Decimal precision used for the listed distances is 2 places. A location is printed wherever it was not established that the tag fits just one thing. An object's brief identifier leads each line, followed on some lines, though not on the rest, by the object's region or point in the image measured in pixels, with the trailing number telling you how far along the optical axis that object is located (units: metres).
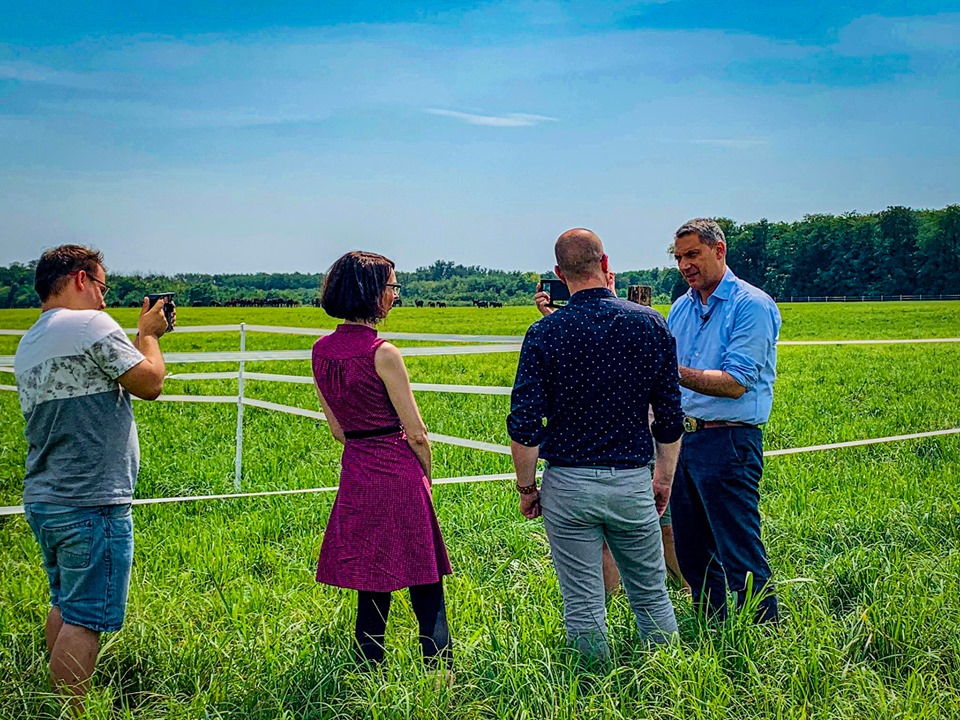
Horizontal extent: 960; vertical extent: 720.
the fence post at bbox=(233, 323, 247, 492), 7.77
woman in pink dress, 3.56
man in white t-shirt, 3.47
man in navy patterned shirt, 3.47
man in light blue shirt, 4.19
